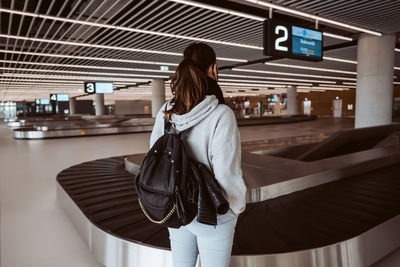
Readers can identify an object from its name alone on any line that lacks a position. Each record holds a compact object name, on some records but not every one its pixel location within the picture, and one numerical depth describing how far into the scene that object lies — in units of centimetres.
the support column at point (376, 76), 898
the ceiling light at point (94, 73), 1667
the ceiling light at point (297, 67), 1641
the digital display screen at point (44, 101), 4394
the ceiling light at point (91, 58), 1170
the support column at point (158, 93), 2277
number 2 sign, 619
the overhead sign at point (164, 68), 1633
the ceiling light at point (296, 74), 1887
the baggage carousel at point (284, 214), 233
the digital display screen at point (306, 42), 664
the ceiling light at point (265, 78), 2162
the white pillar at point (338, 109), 3494
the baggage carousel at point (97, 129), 1433
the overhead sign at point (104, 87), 2142
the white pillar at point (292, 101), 3166
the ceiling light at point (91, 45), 960
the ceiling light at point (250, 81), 2538
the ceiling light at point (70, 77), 1827
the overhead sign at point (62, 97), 3403
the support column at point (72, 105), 4582
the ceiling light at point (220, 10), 659
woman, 129
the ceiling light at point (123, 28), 734
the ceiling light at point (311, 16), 643
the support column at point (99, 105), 3114
